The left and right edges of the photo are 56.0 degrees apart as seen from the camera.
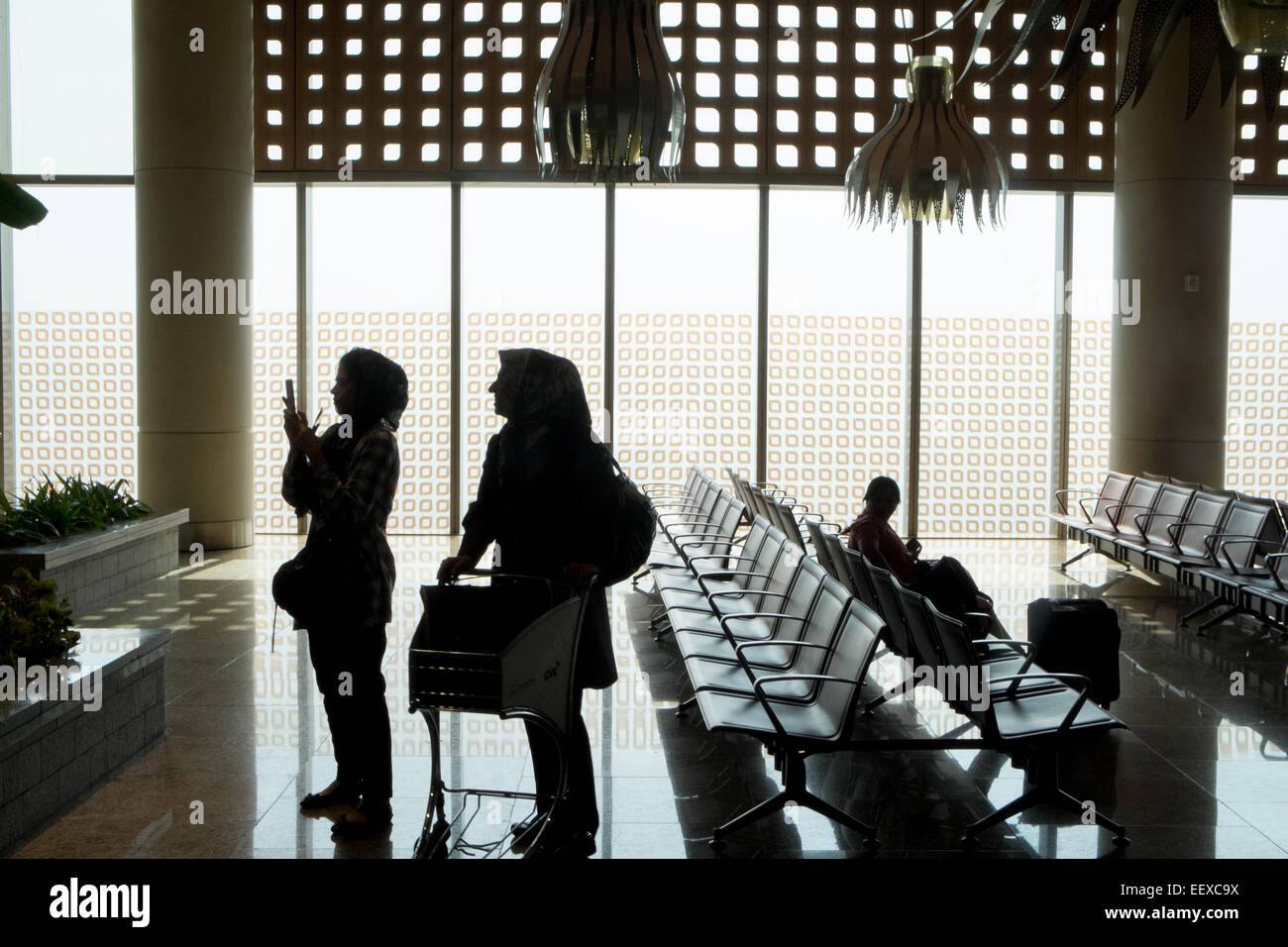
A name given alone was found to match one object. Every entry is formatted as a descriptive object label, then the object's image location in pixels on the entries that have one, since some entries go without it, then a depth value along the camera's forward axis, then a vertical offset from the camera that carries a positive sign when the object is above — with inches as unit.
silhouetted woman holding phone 162.1 -18.0
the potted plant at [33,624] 183.0 -34.1
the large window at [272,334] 506.6 +30.9
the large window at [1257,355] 516.4 +24.6
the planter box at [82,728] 165.6 -49.6
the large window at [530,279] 510.3 +54.6
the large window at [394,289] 509.4 +50.0
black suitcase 232.2 -45.2
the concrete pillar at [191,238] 450.9 +63.5
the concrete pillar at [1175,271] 466.6 +54.2
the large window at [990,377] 515.5 +14.0
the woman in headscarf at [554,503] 156.6 -12.5
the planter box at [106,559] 320.8 -44.9
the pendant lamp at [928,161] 260.2 +53.7
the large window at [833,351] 515.2 +25.3
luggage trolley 145.2 -30.5
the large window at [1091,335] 512.7 +32.4
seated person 244.4 -27.1
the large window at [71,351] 511.8 +23.7
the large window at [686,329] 511.8 +34.0
